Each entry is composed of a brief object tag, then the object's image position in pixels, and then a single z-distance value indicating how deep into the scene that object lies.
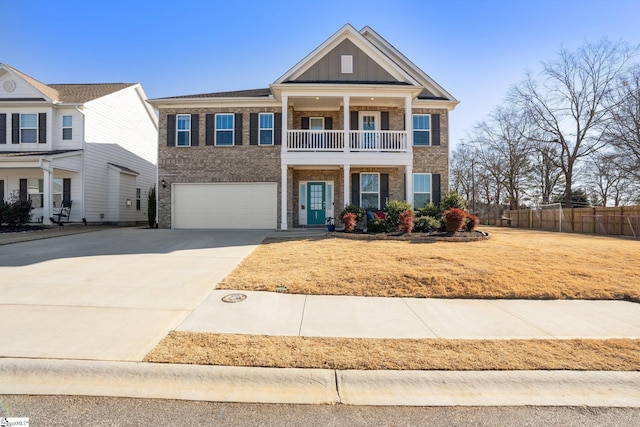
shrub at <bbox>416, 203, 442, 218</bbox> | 13.64
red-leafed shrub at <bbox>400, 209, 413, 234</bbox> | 12.11
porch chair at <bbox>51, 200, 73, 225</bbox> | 16.94
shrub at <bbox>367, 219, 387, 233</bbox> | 12.66
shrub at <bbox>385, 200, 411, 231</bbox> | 12.59
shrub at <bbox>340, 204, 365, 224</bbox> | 13.47
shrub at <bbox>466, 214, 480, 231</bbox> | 12.84
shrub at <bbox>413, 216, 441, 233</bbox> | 12.56
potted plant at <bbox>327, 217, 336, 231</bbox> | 13.48
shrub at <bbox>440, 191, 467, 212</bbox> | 14.02
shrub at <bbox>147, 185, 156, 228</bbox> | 17.36
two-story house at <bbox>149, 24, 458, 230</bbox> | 15.35
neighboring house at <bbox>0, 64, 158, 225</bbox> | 16.80
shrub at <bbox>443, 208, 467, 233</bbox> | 11.89
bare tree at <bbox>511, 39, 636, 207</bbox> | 27.06
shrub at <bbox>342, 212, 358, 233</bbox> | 12.83
